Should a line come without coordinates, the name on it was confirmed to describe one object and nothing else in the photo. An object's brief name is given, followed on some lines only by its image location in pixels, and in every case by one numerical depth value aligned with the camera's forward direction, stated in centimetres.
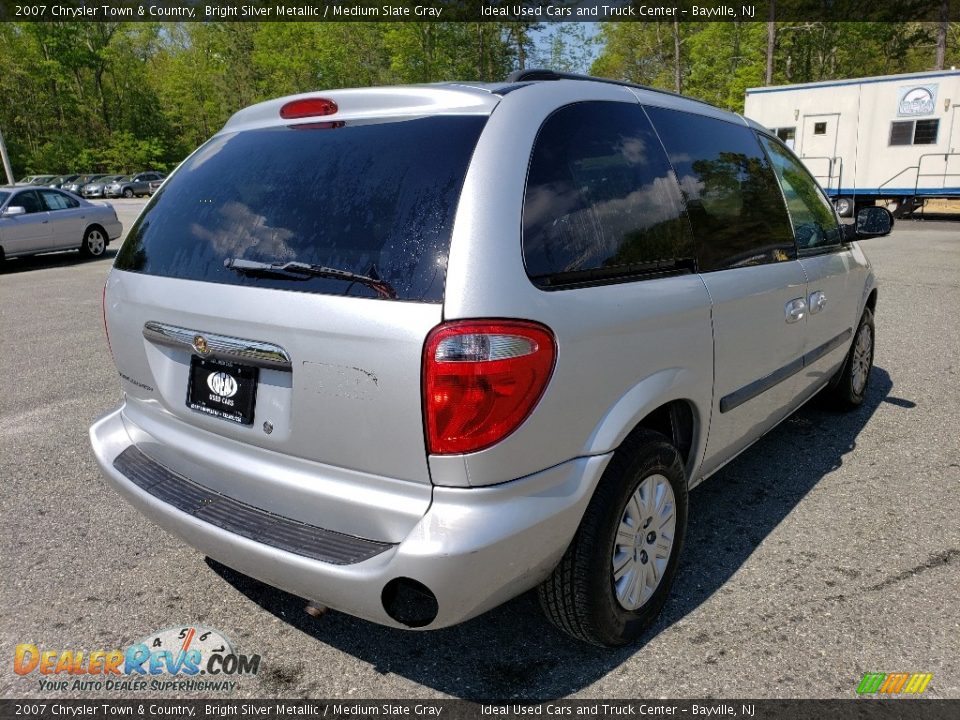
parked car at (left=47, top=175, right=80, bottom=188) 4369
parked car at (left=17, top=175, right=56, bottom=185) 4295
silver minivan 184
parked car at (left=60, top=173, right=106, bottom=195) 4250
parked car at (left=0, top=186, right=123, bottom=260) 1256
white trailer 1739
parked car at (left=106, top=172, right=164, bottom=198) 4159
